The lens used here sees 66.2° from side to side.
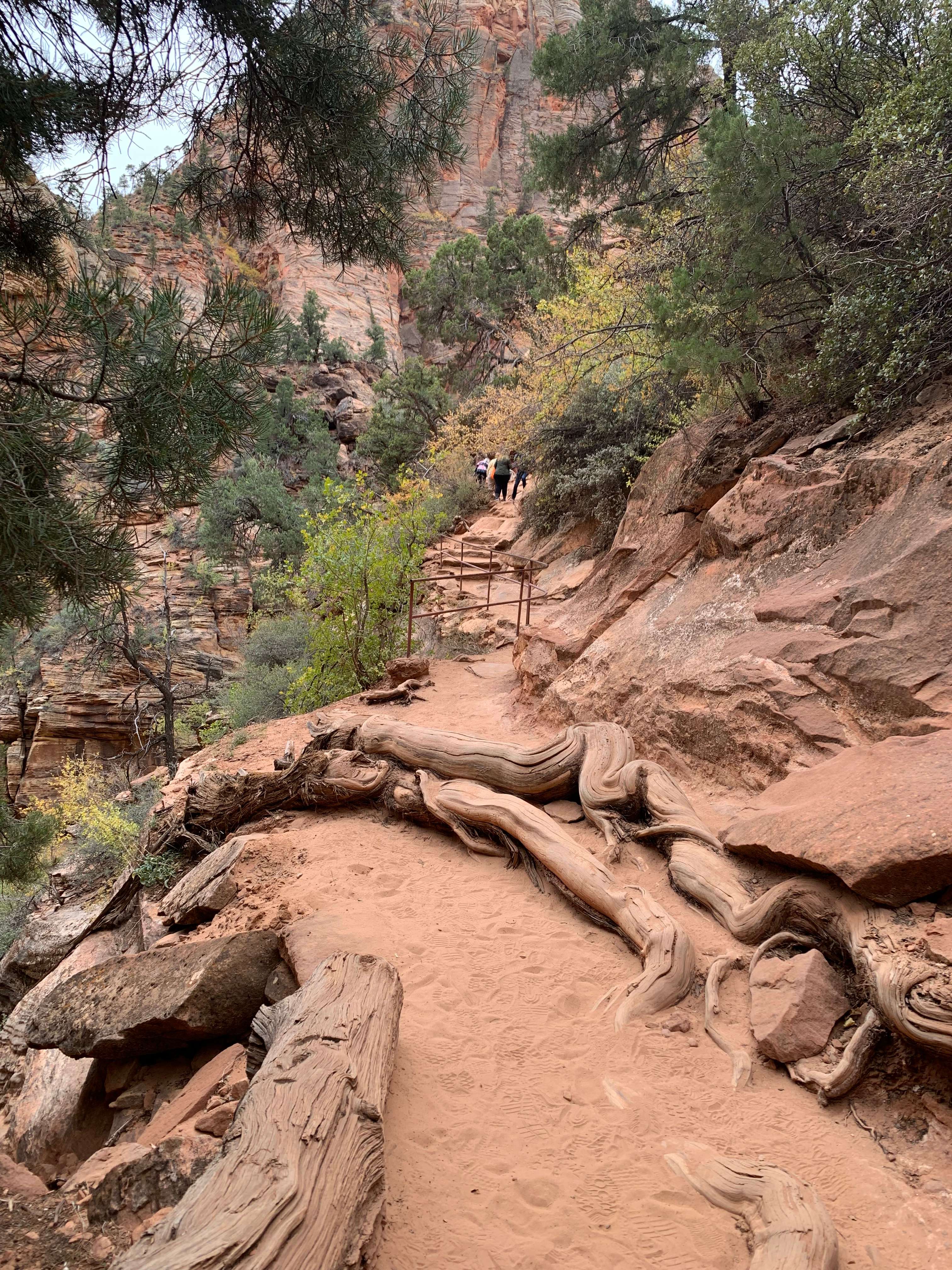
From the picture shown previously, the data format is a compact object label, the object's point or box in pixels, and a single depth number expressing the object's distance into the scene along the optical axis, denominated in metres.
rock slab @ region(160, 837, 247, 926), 5.20
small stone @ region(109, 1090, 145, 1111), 4.16
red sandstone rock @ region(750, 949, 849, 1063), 3.13
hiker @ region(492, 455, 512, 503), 19.27
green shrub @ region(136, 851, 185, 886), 6.45
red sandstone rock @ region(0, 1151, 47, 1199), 3.23
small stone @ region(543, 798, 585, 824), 5.59
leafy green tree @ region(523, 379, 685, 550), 11.16
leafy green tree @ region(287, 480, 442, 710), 9.88
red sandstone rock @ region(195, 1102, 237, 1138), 3.15
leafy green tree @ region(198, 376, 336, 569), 20.23
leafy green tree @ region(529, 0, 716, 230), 9.73
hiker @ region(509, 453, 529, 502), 14.82
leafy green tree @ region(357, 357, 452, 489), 24.75
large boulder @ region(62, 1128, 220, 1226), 2.86
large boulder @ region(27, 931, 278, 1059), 4.04
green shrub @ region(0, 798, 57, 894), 9.98
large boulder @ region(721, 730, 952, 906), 3.18
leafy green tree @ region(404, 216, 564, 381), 23.97
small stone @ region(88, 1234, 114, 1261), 2.59
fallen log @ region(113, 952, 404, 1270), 1.92
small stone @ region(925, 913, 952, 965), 2.92
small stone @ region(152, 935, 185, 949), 4.95
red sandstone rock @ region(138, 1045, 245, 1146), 3.54
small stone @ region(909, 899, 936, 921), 3.16
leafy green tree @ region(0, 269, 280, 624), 3.10
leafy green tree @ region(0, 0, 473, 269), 3.53
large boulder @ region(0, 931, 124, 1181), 4.23
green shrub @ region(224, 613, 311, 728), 12.58
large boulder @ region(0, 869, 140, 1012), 8.09
